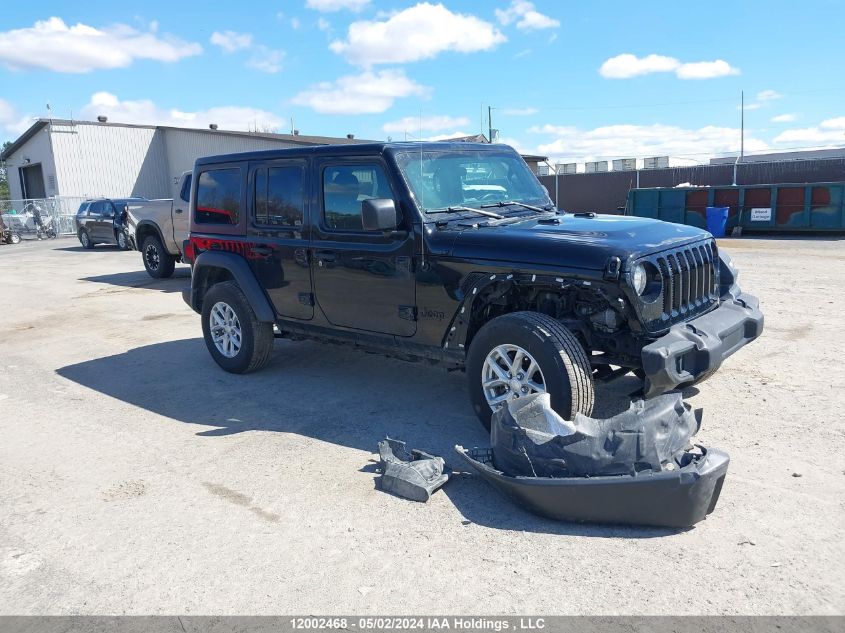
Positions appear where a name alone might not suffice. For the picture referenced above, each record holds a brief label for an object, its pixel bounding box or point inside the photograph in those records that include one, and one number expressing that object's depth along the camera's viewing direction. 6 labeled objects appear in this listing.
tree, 82.69
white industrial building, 36.84
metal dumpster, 20.22
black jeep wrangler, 4.24
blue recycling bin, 21.39
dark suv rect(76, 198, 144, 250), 21.81
